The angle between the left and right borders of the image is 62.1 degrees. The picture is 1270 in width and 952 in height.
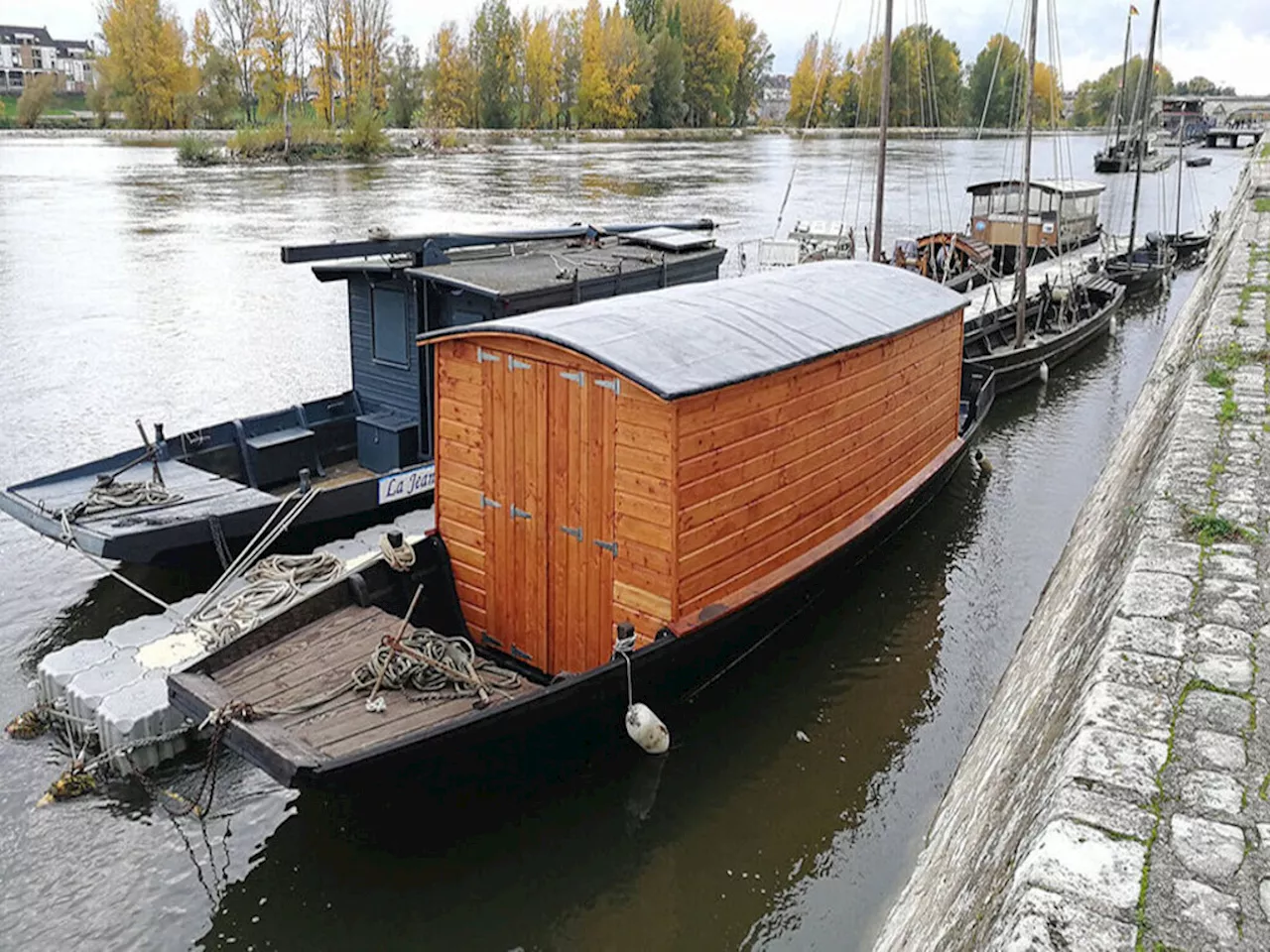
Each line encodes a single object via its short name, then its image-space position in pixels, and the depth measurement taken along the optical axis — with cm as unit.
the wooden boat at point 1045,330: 2130
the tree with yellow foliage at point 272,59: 8788
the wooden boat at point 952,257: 2942
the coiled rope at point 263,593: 913
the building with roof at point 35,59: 14312
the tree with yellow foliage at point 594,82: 10038
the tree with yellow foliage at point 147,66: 8350
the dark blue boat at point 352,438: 1052
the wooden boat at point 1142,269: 3159
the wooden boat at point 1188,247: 3703
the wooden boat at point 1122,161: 6859
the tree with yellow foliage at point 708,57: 10725
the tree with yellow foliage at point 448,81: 9394
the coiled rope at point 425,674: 743
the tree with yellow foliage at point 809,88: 11462
